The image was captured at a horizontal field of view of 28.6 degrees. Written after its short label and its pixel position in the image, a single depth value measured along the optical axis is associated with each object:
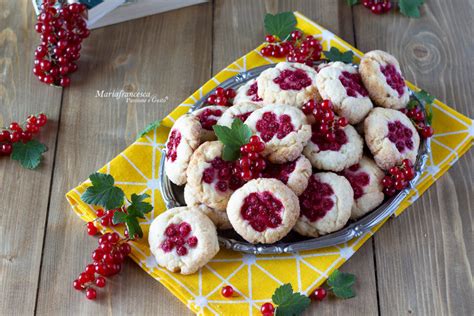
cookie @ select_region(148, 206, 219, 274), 0.80
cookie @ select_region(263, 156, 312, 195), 0.80
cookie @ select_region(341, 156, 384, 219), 0.82
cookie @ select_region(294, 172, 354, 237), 0.80
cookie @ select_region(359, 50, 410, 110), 0.85
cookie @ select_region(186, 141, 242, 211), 0.80
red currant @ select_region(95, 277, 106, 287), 0.82
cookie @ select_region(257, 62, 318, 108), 0.84
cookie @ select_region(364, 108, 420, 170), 0.82
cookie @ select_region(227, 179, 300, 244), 0.79
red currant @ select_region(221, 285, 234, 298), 0.80
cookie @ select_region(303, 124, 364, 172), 0.81
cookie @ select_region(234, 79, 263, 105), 0.87
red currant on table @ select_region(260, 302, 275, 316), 0.79
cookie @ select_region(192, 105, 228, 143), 0.83
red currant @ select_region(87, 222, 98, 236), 0.85
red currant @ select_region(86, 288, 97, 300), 0.82
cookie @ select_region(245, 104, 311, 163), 0.80
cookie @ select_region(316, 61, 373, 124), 0.83
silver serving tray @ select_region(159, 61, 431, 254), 0.81
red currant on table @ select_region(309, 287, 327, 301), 0.81
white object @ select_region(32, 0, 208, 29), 1.00
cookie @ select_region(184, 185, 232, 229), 0.81
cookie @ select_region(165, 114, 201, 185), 0.82
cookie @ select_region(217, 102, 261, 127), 0.83
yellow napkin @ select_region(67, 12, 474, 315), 0.80
